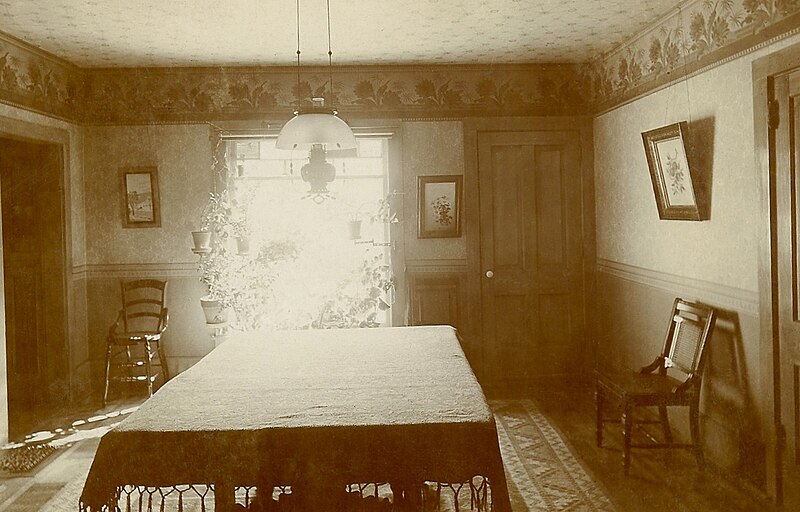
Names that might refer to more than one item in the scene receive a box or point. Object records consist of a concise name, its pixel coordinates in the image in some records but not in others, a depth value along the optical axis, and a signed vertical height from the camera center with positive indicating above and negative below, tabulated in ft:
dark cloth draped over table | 8.90 -2.62
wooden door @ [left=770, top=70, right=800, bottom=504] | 11.87 -0.50
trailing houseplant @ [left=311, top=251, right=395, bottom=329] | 21.58 -1.93
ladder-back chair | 21.06 -2.62
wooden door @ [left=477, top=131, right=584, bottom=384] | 22.33 -0.57
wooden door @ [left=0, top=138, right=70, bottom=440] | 20.68 -0.71
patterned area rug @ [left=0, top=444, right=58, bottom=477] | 15.44 -4.88
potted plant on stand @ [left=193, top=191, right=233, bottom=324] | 21.23 -0.50
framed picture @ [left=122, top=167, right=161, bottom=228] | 21.99 +1.70
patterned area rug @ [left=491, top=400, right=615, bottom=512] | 13.23 -5.12
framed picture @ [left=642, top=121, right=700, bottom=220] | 15.25 +1.38
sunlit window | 21.77 +0.46
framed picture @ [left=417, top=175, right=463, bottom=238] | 22.20 +1.08
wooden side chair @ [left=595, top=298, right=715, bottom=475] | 14.40 -3.31
